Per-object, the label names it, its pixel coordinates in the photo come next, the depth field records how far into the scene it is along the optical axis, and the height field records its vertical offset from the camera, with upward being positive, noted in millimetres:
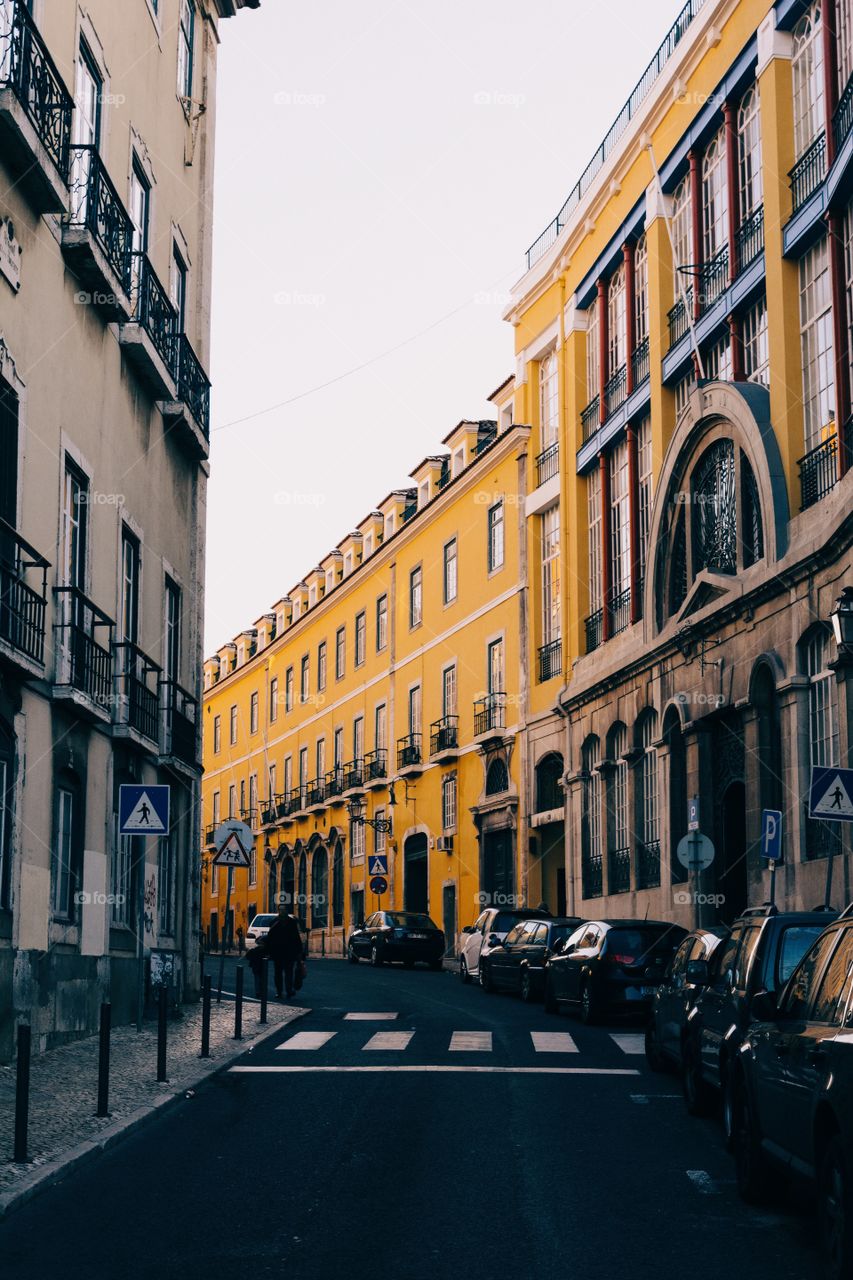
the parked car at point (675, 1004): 13812 -955
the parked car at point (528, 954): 26828 -972
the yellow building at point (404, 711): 44906 +6251
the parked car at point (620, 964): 21516 -887
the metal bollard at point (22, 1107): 9773 -1197
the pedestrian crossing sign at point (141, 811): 16031 +853
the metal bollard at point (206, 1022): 16578 -1220
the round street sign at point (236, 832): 23672 +945
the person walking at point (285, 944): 26906 -730
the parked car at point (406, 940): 42188 -1067
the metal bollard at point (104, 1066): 12062 -1190
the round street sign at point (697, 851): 26266 +669
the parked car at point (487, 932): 31609 -698
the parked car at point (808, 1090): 6543 -888
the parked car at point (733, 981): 11109 -604
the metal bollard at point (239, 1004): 18844 -1187
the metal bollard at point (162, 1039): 14266 -1192
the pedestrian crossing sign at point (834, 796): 16828 +962
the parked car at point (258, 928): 54500 -953
